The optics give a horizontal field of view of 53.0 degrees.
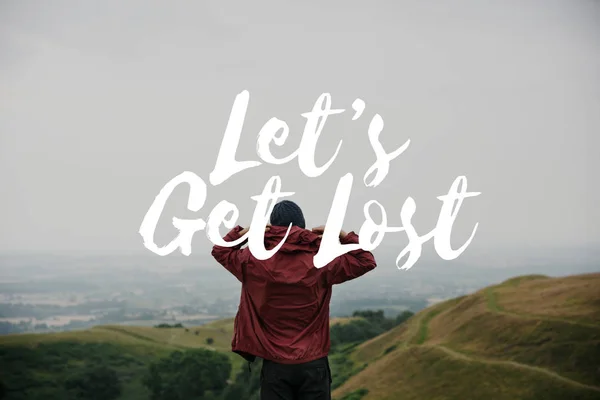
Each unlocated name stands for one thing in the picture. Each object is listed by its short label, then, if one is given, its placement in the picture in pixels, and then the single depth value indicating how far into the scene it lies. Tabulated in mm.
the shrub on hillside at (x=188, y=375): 19031
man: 4254
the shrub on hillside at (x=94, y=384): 19867
